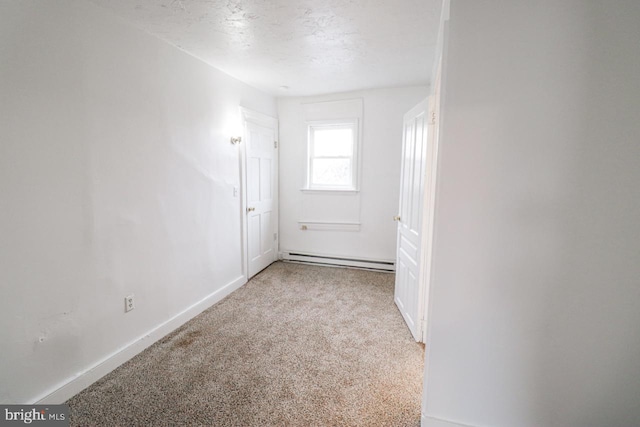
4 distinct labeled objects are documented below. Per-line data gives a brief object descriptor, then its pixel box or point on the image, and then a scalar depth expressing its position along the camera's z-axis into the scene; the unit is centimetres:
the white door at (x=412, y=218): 230
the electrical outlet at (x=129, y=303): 206
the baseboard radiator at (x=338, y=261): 401
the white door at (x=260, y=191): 356
